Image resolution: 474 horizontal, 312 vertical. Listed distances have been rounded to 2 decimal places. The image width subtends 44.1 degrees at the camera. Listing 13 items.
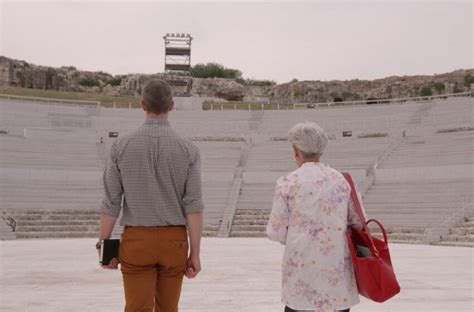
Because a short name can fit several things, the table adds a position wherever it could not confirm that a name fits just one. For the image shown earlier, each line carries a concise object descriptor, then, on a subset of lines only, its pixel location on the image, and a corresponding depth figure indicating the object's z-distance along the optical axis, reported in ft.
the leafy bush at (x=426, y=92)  182.35
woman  8.72
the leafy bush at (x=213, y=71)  231.71
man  9.00
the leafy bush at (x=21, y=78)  183.62
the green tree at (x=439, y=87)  187.40
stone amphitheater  58.23
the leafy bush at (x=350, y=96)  197.88
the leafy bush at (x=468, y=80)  184.24
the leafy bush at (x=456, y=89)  184.34
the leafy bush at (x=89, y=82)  205.67
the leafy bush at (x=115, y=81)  211.20
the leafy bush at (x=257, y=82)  221.33
